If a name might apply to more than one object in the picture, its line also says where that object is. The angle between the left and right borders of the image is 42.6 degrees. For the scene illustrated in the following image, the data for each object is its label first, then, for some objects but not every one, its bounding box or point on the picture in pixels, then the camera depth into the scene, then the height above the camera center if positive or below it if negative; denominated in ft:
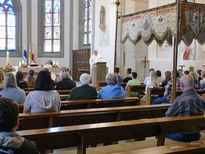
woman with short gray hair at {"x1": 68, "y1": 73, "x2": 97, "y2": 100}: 15.37 -1.48
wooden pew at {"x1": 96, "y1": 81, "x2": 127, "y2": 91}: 29.93 -2.07
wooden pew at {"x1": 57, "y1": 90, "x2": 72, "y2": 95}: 19.29 -1.92
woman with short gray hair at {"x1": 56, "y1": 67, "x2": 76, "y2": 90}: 20.37 -1.32
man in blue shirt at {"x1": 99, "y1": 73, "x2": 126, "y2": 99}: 16.35 -1.48
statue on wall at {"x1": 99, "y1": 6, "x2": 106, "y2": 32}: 45.80 +8.20
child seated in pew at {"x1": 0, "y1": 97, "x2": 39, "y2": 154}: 5.04 -1.26
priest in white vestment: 38.24 +1.09
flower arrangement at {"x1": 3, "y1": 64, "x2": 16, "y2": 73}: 31.42 -0.40
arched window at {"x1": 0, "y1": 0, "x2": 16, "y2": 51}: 58.86 +8.90
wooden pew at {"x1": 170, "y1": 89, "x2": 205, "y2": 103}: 18.34 -1.90
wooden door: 52.60 +0.83
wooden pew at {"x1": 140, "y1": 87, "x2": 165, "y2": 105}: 20.13 -2.03
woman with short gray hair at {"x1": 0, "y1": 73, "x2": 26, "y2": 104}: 12.93 -1.21
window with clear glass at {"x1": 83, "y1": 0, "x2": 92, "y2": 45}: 55.31 +9.54
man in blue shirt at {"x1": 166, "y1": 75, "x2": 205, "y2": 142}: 9.90 -1.50
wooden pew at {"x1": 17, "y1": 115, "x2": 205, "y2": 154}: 6.96 -1.95
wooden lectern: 35.17 -0.65
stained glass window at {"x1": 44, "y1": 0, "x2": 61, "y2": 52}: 60.39 +9.19
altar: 39.25 -0.49
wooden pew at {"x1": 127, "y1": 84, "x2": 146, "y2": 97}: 22.25 -1.88
